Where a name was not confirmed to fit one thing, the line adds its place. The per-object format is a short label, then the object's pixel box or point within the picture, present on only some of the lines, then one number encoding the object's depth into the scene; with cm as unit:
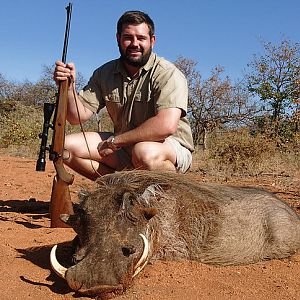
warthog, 282
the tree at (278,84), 2000
